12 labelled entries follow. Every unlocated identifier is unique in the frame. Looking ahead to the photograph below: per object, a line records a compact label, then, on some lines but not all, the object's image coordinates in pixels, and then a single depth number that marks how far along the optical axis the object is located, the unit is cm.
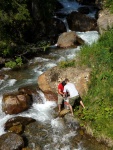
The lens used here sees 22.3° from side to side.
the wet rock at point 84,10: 2638
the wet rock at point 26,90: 1409
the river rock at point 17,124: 1171
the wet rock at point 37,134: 1109
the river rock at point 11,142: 1059
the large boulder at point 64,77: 1309
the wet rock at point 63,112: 1247
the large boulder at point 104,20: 1979
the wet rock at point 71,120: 1188
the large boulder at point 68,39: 2050
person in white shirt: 1206
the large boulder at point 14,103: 1278
